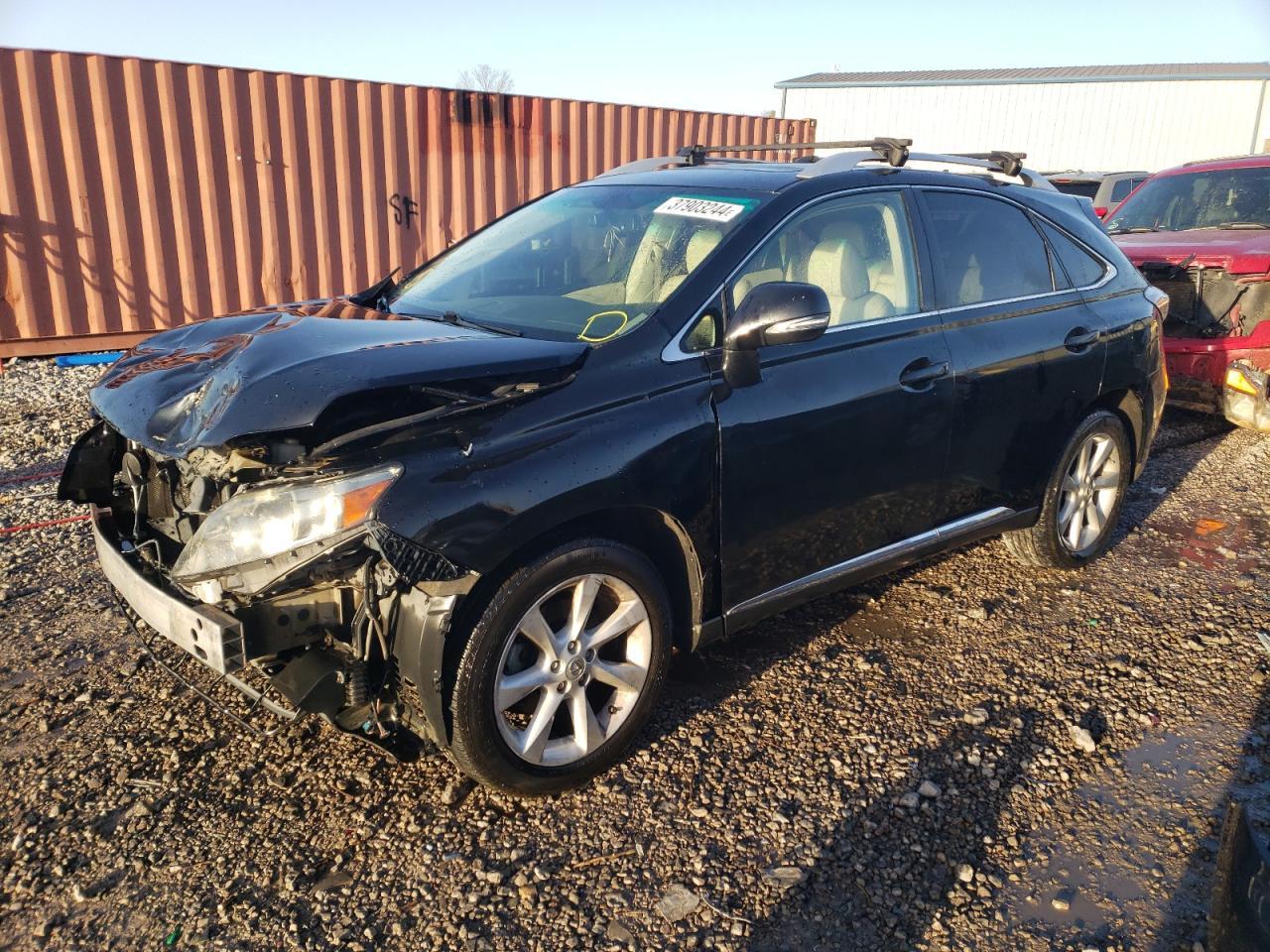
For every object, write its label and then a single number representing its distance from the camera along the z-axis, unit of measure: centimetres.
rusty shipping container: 816
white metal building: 2769
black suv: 243
